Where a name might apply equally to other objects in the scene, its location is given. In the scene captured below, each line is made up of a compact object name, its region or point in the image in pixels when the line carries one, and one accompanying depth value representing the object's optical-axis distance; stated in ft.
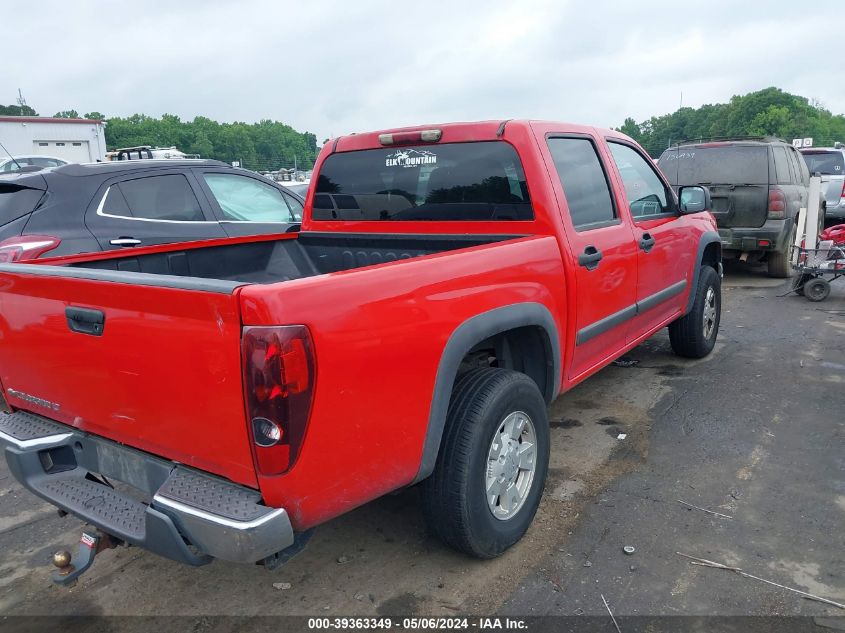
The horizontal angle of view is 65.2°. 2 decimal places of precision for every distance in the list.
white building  93.76
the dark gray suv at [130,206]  15.70
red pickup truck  6.48
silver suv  43.37
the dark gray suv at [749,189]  28.22
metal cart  24.31
